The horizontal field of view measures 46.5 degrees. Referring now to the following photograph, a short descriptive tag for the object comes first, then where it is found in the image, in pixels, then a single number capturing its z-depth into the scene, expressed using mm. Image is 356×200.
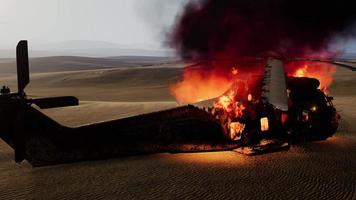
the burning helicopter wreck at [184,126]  14523
